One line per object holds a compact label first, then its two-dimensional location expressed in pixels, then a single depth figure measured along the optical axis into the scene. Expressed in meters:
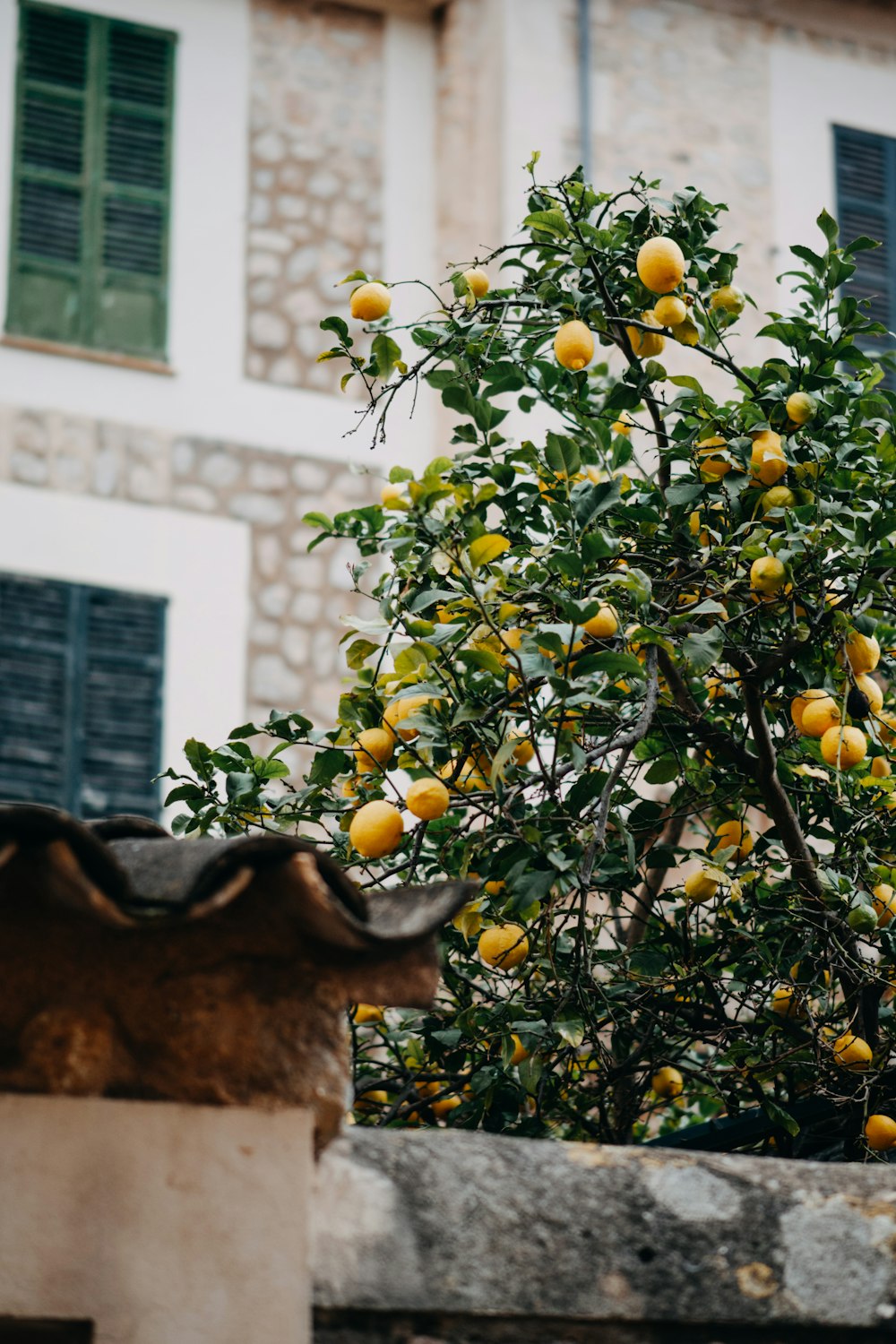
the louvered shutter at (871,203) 10.29
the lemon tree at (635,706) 3.45
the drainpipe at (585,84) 9.55
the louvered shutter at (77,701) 8.38
